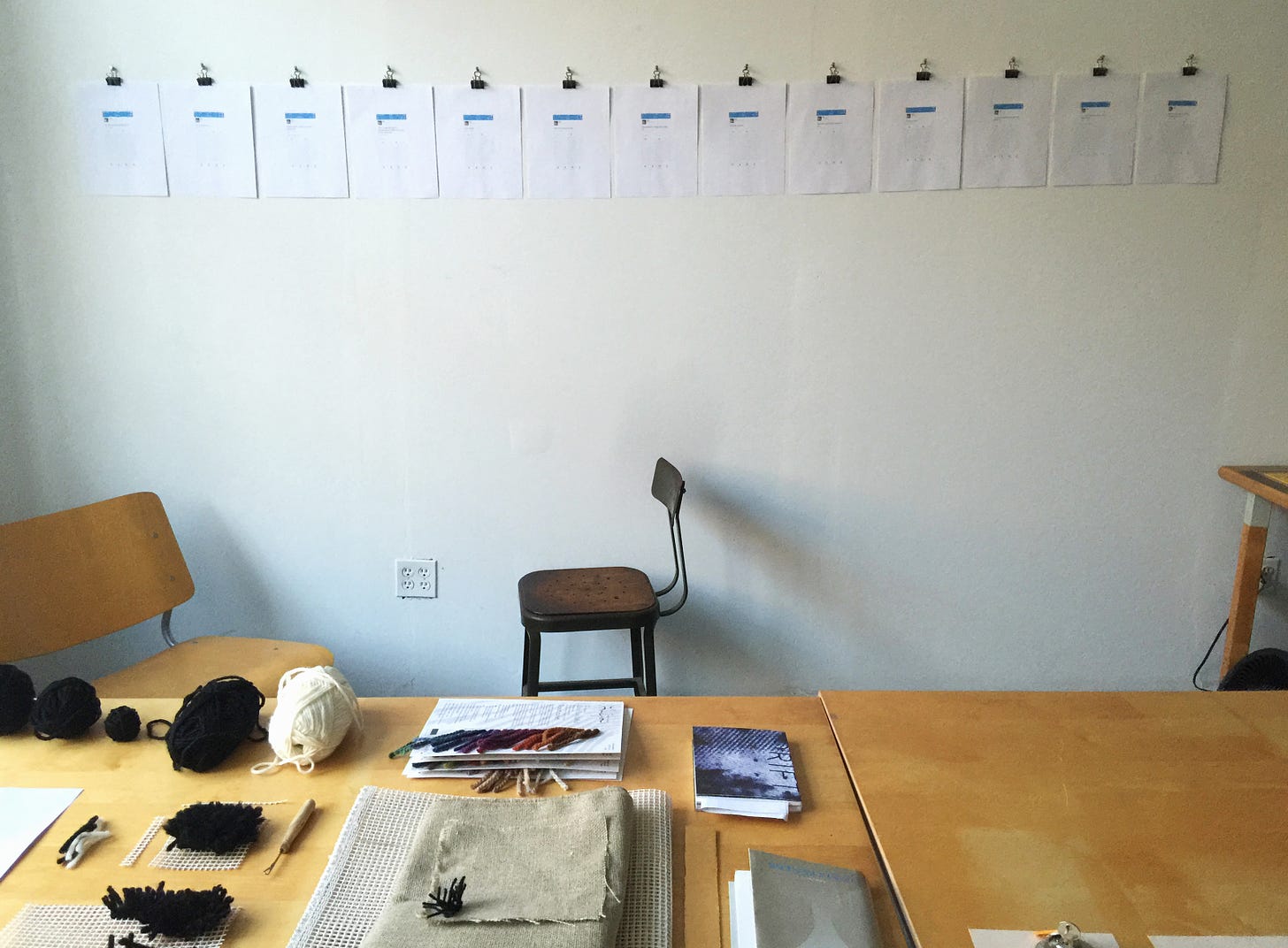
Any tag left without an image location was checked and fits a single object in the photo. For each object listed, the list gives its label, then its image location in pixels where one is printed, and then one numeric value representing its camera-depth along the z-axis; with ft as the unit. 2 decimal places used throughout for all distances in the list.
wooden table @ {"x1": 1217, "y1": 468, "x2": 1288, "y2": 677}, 7.07
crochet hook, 3.26
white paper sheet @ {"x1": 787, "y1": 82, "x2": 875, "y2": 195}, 7.10
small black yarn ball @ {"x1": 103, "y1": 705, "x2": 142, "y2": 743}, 4.01
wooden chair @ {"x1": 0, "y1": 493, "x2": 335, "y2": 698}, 6.21
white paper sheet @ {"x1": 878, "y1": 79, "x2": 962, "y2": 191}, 7.07
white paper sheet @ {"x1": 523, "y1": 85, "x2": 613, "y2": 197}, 7.18
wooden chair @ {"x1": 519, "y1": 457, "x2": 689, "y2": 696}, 6.62
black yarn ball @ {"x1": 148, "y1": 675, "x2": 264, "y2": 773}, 3.75
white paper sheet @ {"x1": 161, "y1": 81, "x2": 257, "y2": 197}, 7.27
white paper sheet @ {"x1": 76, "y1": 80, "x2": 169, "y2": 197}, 7.29
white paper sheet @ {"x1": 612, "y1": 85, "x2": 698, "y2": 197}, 7.15
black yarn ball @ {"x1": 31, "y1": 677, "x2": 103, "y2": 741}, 3.98
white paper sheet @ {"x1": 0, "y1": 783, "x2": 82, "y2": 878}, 3.25
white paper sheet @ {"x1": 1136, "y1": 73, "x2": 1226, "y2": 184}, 6.98
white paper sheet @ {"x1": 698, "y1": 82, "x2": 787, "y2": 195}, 7.12
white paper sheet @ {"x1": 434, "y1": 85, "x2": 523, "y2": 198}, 7.20
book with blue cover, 3.46
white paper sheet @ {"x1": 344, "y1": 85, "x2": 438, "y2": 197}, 7.22
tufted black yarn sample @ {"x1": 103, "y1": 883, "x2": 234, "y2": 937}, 2.79
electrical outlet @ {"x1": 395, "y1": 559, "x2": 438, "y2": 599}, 7.98
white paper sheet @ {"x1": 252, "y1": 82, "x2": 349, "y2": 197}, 7.25
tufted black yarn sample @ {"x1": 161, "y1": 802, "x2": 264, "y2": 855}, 3.25
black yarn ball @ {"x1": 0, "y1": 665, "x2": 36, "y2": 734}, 4.04
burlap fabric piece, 2.64
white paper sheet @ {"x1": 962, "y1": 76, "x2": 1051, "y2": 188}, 7.05
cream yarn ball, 3.75
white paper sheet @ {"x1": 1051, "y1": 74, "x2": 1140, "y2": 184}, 7.02
